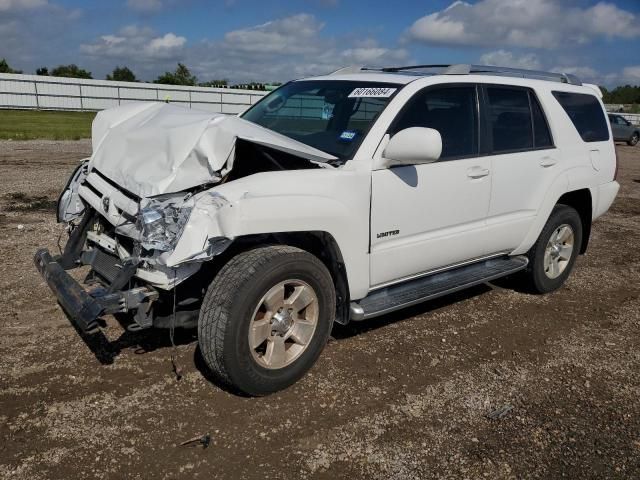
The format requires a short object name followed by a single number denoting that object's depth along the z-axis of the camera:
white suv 3.22
